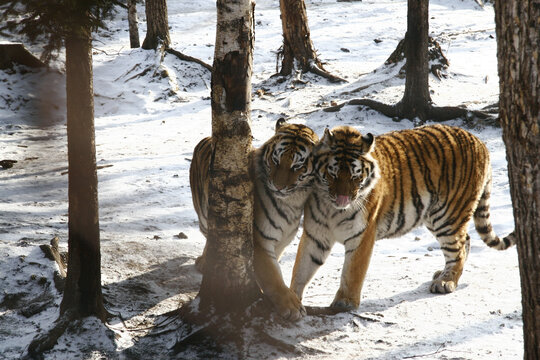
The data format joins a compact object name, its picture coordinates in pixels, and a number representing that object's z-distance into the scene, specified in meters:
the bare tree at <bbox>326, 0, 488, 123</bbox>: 17.89
